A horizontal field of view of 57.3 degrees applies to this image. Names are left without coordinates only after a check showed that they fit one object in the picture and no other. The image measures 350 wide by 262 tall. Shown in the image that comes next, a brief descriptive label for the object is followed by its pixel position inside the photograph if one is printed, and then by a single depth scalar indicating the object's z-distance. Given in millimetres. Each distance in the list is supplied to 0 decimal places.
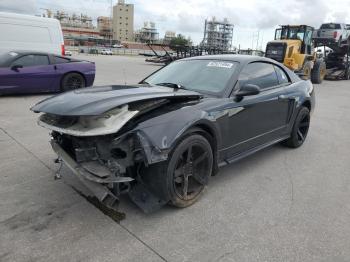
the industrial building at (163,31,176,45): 148725
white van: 11227
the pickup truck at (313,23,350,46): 18000
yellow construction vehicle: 15250
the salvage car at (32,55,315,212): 2760
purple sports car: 8172
